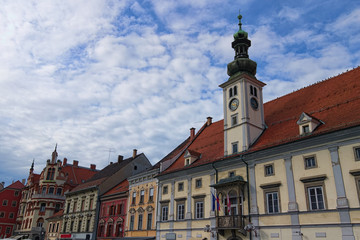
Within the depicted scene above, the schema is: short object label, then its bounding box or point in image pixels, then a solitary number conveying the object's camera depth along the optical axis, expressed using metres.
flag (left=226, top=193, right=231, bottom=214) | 24.21
